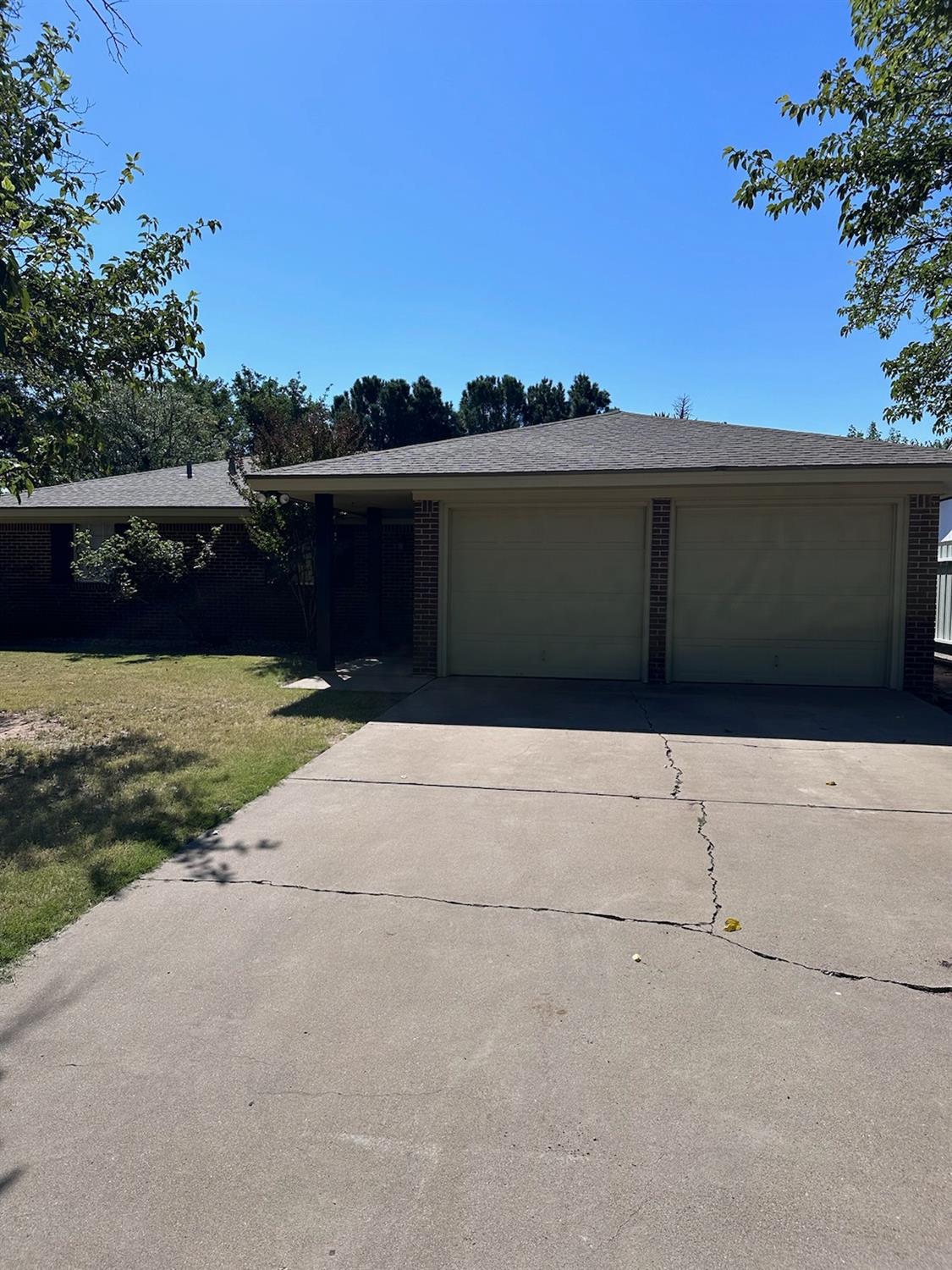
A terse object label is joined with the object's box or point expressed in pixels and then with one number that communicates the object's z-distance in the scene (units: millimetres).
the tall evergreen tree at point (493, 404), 36250
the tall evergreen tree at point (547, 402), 36281
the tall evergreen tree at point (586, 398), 35781
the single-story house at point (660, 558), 9883
